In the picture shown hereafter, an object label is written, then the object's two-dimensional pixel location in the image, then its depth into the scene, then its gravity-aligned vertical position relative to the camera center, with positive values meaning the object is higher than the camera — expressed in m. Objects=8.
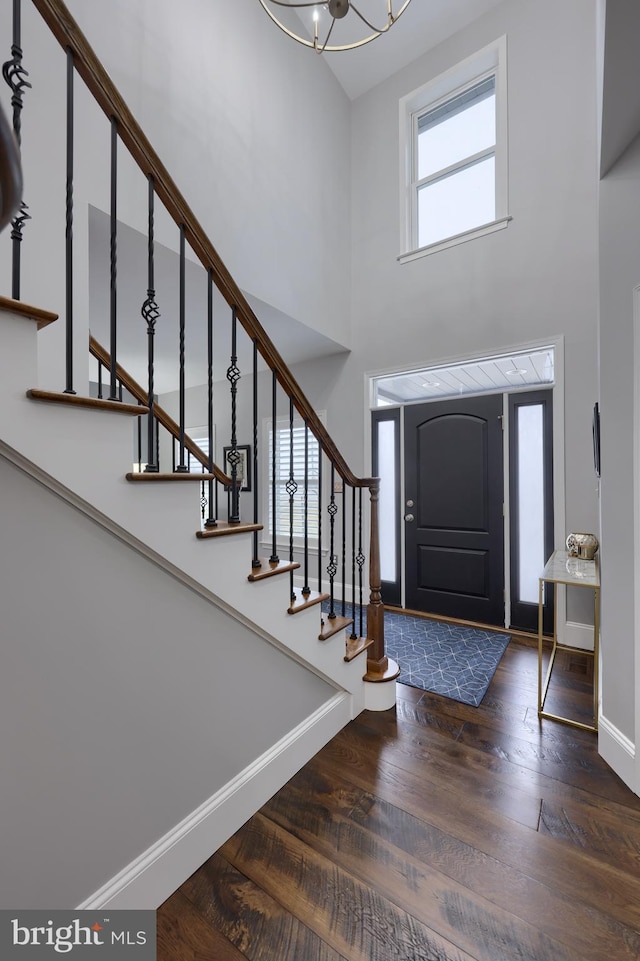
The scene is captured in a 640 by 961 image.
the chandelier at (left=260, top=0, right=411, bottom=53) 3.69 +4.25
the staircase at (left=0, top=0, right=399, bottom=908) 0.97 -0.24
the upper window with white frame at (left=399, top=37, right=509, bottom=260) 3.58 +3.03
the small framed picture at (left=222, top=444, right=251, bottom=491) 5.24 +0.27
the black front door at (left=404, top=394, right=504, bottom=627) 3.55 -0.21
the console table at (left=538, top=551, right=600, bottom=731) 2.13 -0.50
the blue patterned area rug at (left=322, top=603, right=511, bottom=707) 2.60 -1.23
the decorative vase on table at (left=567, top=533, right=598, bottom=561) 2.81 -0.41
